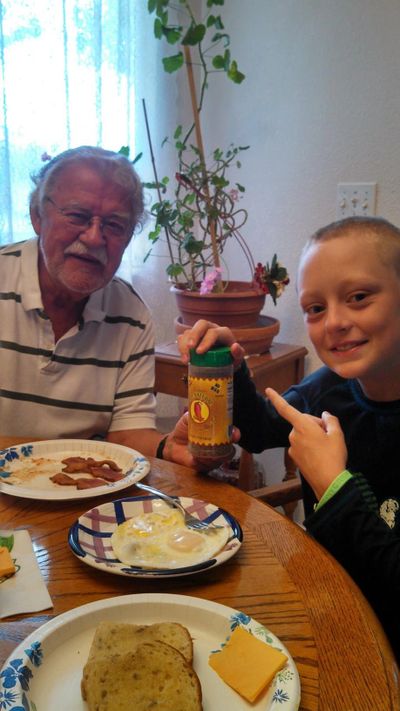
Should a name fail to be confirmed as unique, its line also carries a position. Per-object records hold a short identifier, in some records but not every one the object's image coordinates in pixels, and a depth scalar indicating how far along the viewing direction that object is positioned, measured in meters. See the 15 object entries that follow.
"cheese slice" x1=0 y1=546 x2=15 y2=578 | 0.71
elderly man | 1.31
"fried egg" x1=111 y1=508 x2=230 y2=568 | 0.75
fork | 0.82
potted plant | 1.91
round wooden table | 0.56
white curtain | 1.83
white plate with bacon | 0.92
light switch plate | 1.95
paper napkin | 0.66
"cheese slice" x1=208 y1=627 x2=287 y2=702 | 0.54
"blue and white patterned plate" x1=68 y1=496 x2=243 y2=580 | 0.70
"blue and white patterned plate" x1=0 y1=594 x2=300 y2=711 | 0.52
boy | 0.82
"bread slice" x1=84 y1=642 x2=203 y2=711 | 0.51
